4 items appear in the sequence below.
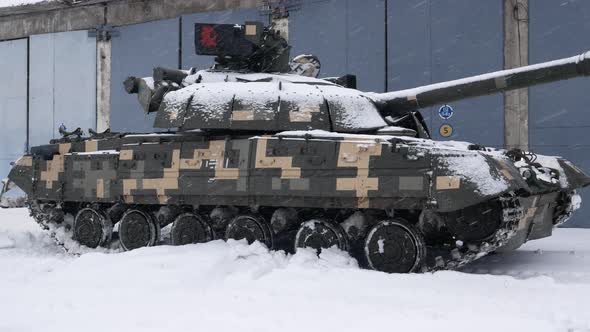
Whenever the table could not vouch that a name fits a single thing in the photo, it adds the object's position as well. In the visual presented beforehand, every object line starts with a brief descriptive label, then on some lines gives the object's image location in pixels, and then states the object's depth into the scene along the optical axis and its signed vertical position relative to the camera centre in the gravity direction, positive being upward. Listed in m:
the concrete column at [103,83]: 19.92 +2.72
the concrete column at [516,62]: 14.77 +2.52
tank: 8.04 +0.00
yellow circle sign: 15.65 +1.02
